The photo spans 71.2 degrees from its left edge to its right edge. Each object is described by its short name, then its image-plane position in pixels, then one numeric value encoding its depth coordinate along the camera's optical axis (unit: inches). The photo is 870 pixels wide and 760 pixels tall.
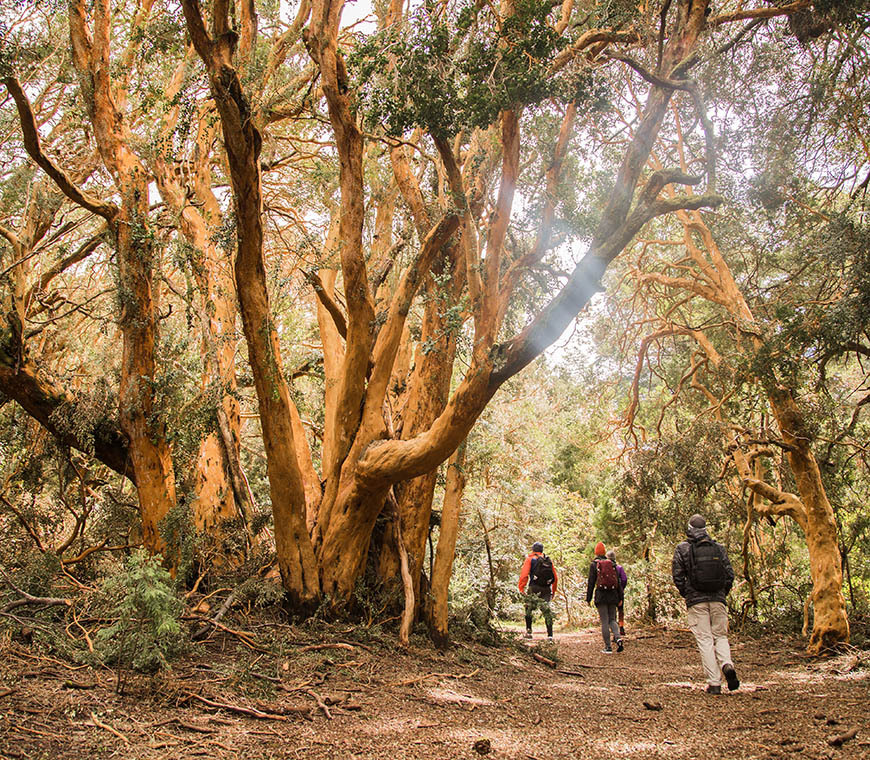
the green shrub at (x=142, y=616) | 155.9
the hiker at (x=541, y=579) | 415.4
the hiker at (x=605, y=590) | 371.9
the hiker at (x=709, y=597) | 236.8
